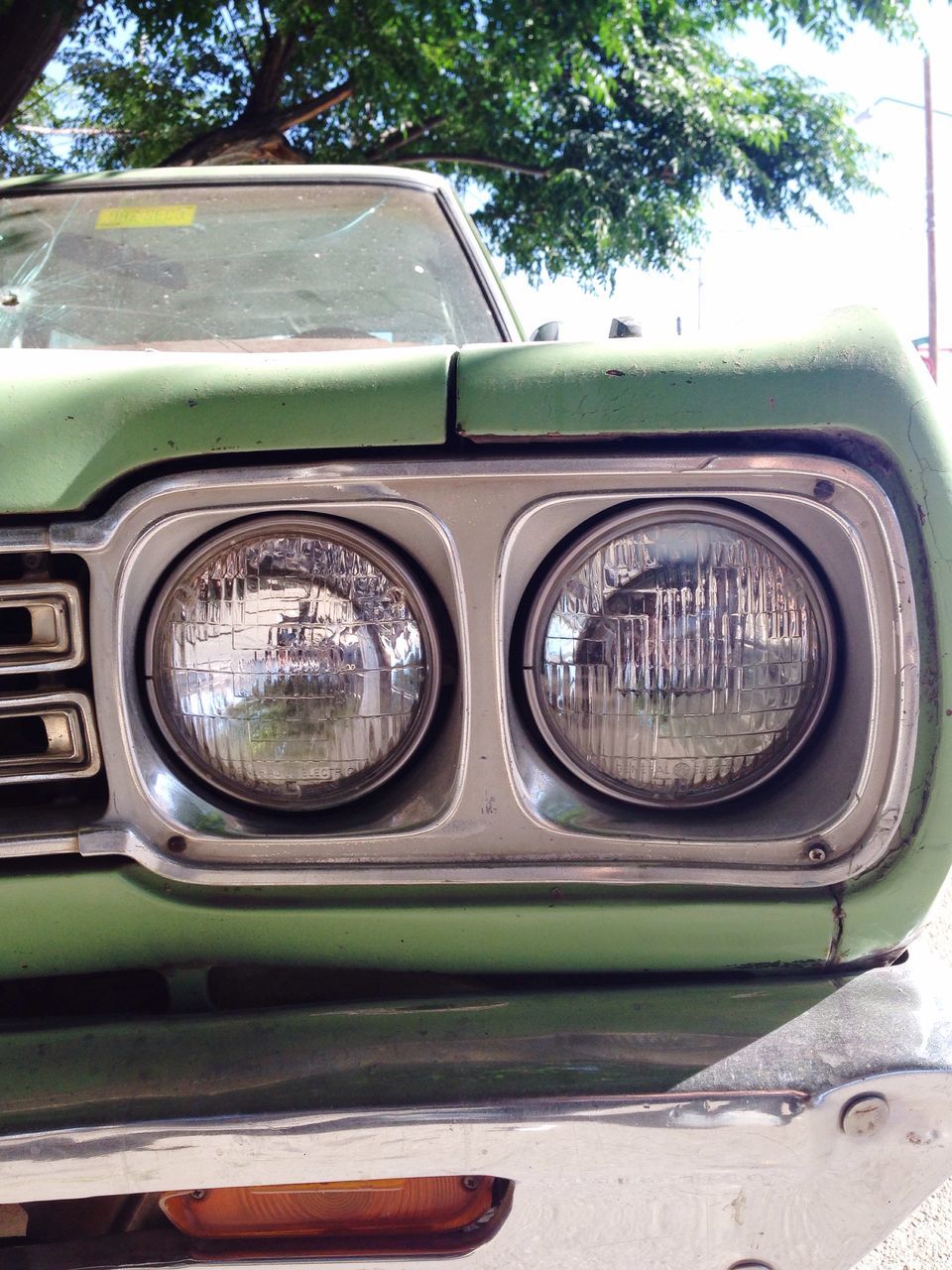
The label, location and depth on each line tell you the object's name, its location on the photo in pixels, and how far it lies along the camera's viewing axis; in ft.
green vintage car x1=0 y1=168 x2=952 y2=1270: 3.11
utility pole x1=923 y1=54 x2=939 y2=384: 55.36
